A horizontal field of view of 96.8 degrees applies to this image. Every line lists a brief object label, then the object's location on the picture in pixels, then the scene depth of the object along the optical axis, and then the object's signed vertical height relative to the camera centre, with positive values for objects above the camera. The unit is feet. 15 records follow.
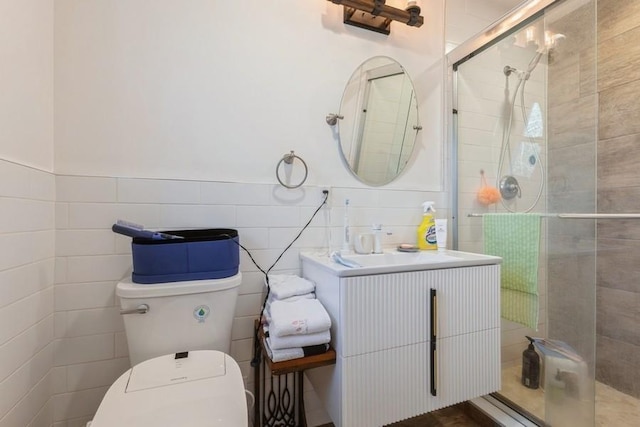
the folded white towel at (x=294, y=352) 2.95 -1.48
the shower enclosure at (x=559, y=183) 3.99 +0.48
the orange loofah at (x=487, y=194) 5.07 +0.32
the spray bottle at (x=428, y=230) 4.73 -0.31
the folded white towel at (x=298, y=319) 2.93 -1.14
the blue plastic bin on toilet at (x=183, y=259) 2.91 -0.51
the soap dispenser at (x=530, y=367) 4.46 -2.50
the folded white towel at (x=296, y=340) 2.94 -1.35
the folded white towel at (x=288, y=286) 3.44 -0.94
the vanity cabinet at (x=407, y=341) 2.99 -1.49
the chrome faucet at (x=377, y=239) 4.33 -0.42
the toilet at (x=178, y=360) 2.18 -1.47
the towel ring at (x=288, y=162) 4.08 +0.72
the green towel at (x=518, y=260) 4.09 -0.72
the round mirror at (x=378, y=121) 4.56 +1.52
